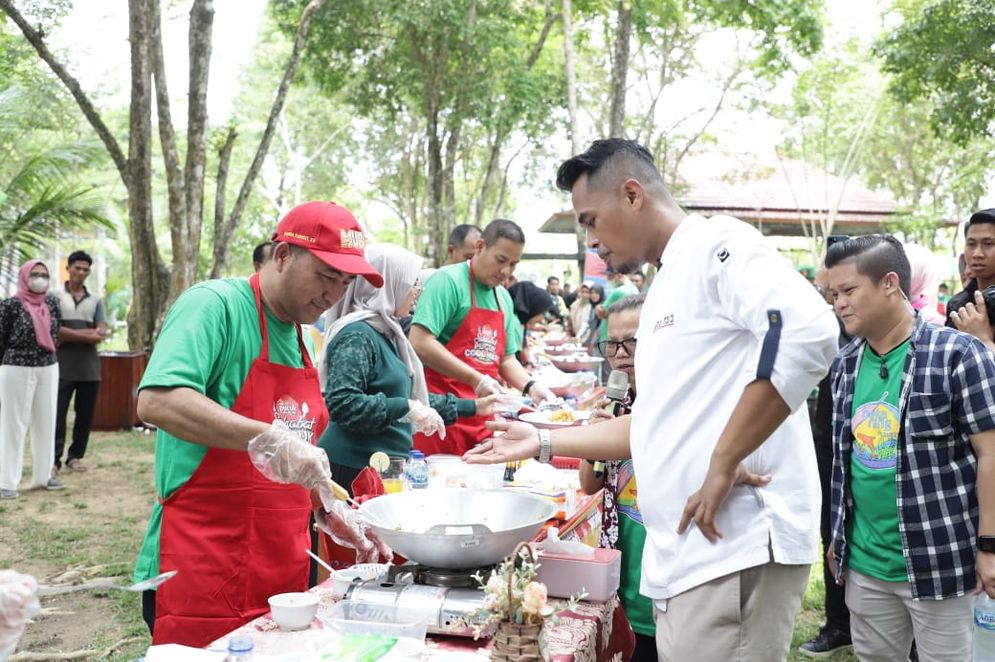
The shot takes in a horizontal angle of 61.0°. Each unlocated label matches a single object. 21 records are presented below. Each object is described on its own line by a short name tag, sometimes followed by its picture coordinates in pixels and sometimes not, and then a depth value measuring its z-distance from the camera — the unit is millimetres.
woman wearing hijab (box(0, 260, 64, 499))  7035
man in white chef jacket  1635
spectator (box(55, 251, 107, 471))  8008
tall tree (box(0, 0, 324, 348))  8406
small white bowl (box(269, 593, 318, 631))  1921
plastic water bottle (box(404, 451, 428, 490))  3133
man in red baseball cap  2061
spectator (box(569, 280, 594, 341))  12945
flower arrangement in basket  1643
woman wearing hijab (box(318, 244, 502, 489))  3059
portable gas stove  1855
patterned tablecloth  1820
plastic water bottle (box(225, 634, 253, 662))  1608
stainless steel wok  1938
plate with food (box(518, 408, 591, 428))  4383
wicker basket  1646
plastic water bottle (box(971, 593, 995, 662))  2916
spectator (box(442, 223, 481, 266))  6629
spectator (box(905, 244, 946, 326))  3725
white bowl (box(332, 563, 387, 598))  2096
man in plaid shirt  2602
